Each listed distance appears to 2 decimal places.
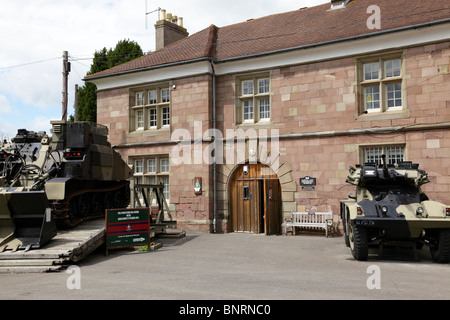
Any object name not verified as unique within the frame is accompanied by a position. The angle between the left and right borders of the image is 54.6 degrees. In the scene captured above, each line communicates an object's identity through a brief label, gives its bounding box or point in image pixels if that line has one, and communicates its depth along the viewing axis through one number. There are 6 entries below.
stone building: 13.55
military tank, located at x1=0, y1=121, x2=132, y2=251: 9.76
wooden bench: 14.27
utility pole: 22.08
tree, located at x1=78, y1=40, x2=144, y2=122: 32.53
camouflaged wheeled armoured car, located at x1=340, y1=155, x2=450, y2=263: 9.02
